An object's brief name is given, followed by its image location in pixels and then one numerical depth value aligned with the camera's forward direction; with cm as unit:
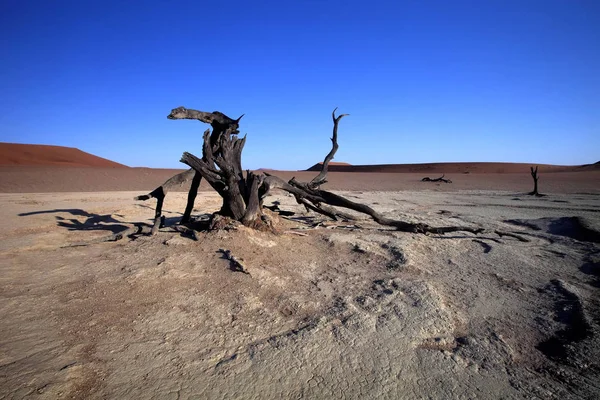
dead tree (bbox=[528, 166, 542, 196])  1470
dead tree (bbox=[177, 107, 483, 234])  514
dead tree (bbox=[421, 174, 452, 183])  2408
